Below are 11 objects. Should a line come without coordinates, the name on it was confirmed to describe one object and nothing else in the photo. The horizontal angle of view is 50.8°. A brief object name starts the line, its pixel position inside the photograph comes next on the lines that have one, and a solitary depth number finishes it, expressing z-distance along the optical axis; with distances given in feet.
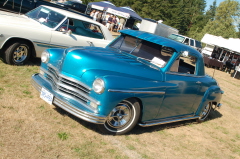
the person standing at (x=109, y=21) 82.68
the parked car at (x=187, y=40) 79.06
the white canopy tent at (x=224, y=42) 73.67
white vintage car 20.59
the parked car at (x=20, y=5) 34.60
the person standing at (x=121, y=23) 89.97
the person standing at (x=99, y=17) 80.94
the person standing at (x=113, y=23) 83.05
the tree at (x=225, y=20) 156.97
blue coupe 12.66
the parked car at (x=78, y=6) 84.61
